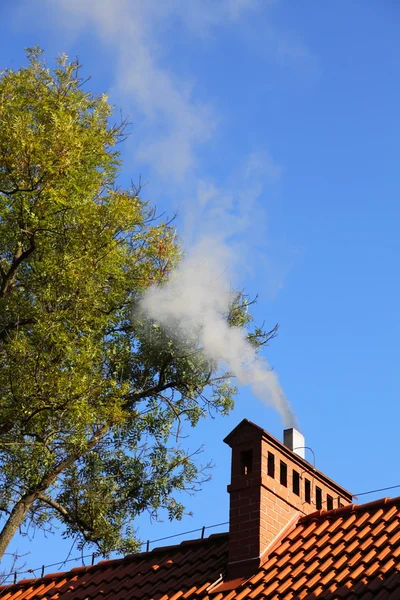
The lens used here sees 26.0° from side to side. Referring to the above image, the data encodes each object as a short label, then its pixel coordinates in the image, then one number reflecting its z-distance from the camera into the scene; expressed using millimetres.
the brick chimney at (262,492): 10195
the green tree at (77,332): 14562
